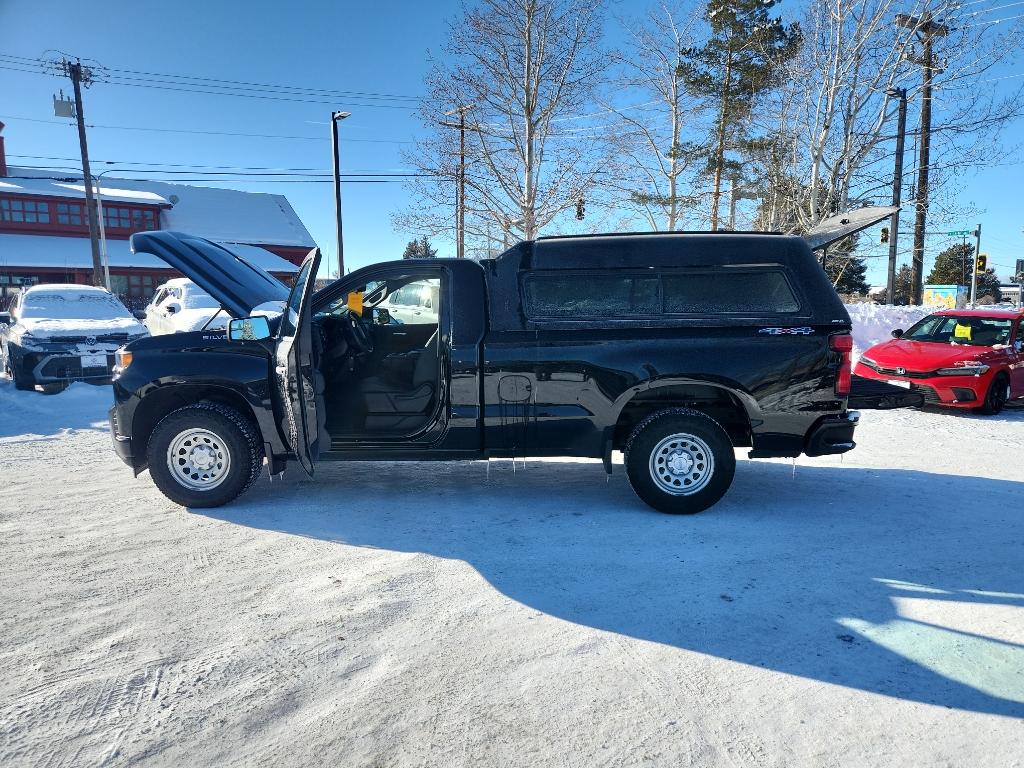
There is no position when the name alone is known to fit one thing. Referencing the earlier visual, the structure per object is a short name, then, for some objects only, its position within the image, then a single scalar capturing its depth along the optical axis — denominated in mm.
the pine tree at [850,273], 22328
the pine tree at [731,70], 22578
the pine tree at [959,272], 50938
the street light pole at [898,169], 16688
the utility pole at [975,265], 25406
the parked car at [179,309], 12797
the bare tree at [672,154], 22328
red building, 33750
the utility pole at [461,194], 20391
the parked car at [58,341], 10109
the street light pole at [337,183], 21172
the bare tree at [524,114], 19641
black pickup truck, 4785
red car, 9312
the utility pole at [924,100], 15867
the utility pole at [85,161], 26609
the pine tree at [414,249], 58788
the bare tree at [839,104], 16422
